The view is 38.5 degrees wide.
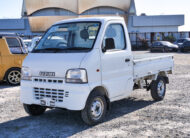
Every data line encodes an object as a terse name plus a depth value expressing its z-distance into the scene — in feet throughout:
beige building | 228.43
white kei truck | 15.89
